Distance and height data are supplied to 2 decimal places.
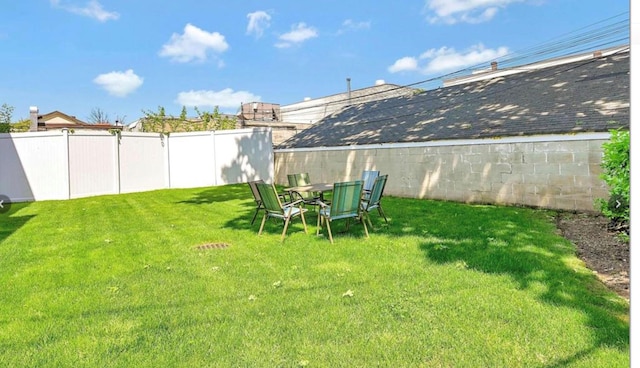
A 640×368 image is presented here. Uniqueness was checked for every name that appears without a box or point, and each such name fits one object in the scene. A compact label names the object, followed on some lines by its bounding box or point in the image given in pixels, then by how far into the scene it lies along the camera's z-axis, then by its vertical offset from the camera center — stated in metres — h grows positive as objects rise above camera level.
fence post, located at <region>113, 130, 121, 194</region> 14.10 +0.80
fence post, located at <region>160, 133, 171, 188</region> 15.58 +0.76
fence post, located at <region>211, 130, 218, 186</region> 15.97 +0.79
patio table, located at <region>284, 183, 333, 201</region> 6.95 -0.24
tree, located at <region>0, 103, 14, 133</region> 18.52 +3.53
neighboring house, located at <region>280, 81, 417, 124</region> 33.31 +7.45
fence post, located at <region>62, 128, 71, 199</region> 12.93 +0.61
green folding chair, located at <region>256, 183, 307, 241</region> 6.06 -0.51
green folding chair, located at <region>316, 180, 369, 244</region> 5.74 -0.44
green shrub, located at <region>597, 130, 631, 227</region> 5.30 -0.06
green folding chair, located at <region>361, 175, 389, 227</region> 6.63 -0.38
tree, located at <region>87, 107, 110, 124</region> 43.44 +7.79
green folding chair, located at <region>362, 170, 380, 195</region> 8.34 -0.04
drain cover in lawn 5.67 -1.07
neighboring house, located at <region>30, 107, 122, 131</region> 29.13 +5.96
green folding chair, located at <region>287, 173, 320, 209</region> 8.77 -0.11
